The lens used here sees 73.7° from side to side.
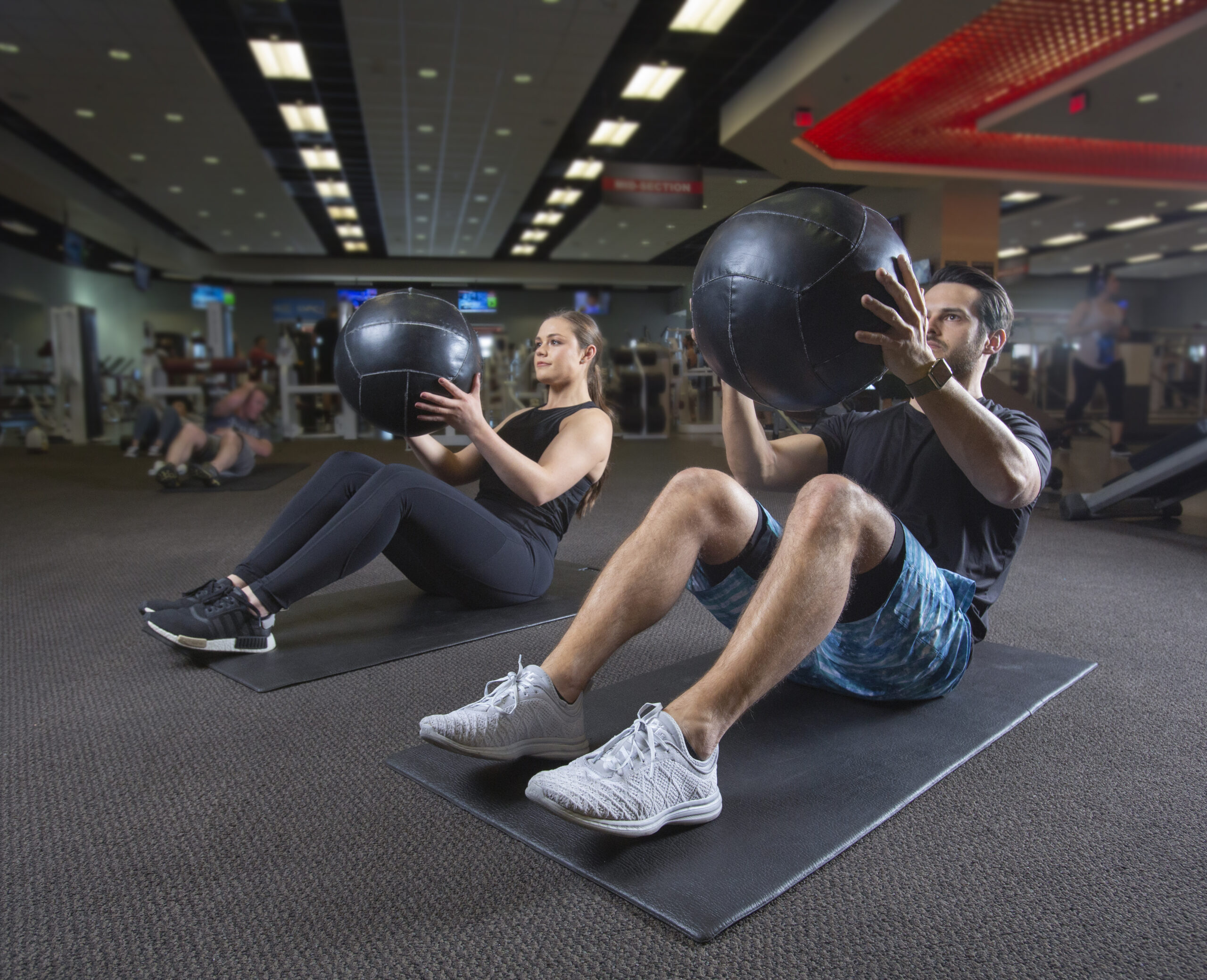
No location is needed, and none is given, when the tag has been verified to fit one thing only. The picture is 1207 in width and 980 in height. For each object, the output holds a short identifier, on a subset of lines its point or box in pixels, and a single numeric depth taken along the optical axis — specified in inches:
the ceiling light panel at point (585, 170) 398.6
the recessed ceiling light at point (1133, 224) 484.1
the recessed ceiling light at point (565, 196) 449.4
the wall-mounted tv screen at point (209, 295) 736.3
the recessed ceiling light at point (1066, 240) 532.7
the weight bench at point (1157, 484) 133.2
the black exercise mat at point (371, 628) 70.1
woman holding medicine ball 68.3
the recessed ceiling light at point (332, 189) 446.9
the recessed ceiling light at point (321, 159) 387.2
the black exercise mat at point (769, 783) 38.4
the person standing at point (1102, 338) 256.5
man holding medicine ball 41.9
